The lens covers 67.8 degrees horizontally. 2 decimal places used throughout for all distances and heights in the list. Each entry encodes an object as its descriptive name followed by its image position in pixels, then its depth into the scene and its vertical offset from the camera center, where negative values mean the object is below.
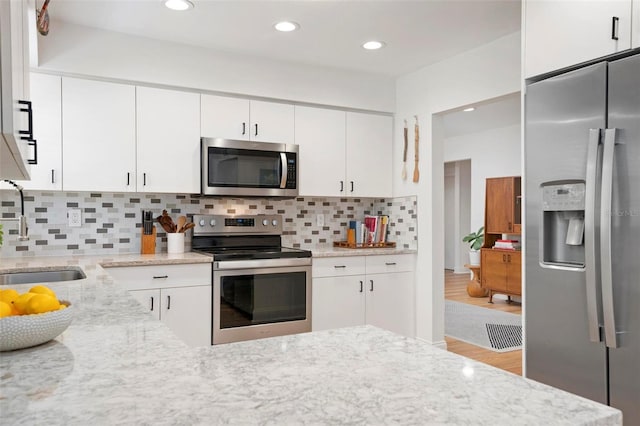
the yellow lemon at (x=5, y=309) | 1.01 -0.21
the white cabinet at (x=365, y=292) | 3.69 -0.67
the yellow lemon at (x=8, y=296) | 1.08 -0.20
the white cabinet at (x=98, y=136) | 3.11 +0.50
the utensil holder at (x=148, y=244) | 3.47 -0.25
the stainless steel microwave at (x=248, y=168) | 3.47 +0.32
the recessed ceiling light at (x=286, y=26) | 3.07 +1.21
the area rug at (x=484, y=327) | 4.28 -1.20
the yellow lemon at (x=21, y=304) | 1.06 -0.21
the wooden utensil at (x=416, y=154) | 4.07 +0.48
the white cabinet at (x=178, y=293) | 3.02 -0.54
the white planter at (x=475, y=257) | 7.36 -0.73
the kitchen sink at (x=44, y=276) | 2.60 -0.37
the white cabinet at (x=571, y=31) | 2.05 +0.83
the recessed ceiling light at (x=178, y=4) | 2.76 +1.21
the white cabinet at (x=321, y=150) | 3.93 +0.50
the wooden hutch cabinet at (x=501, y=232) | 6.14 -0.30
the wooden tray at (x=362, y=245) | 4.12 -0.31
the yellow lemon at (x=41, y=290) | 1.16 -0.20
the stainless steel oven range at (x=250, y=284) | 3.28 -0.53
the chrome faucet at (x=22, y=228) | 2.22 -0.08
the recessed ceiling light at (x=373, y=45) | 3.40 +1.20
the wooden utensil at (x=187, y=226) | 3.56 -0.12
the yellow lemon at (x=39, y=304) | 1.05 -0.21
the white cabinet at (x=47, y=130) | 3.00 +0.51
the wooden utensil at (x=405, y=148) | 4.21 +0.55
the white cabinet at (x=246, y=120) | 3.55 +0.70
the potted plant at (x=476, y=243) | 7.31 -0.51
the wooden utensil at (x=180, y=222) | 3.54 -0.09
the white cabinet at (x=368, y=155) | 4.15 +0.49
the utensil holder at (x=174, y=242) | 3.49 -0.24
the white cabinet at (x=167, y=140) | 3.33 +0.50
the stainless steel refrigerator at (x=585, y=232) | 1.98 -0.10
